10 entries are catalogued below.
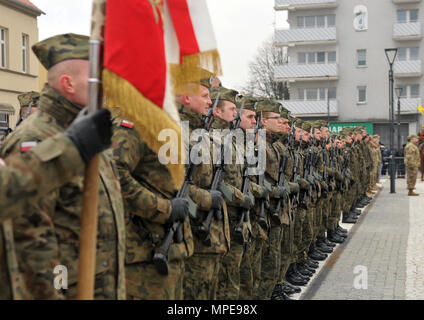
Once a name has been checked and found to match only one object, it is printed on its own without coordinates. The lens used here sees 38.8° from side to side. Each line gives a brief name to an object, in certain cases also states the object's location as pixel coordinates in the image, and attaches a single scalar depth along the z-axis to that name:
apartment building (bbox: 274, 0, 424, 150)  46.50
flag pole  2.29
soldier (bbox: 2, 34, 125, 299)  2.45
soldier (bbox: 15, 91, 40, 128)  6.62
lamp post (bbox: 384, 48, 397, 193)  20.98
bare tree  55.66
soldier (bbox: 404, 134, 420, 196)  20.42
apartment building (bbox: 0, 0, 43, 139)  24.47
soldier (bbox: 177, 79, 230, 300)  4.37
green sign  46.94
